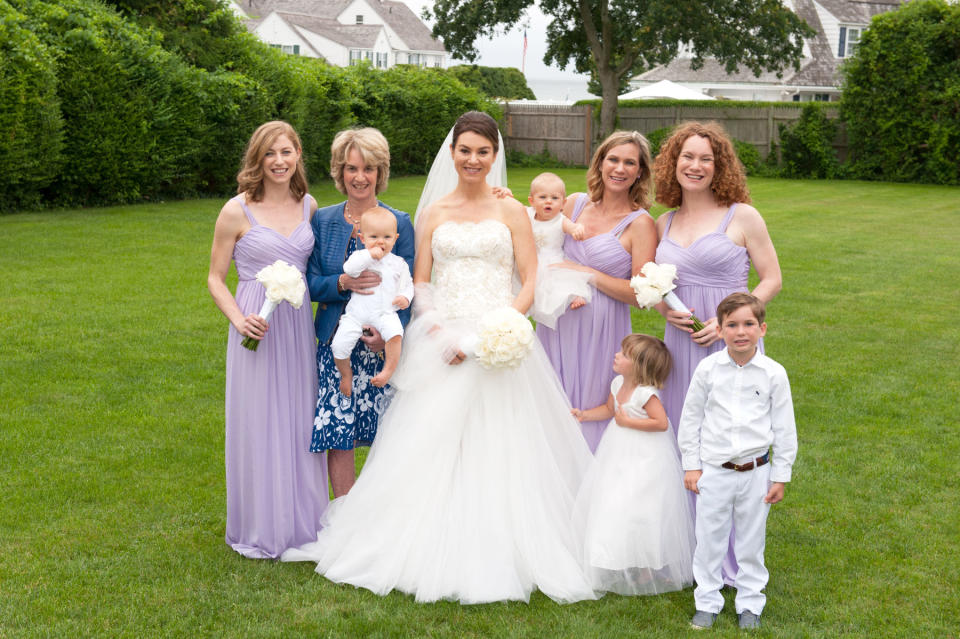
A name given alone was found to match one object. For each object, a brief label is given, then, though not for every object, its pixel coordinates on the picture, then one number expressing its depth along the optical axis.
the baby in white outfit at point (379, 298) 4.86
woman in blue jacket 5.05
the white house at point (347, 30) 63.44
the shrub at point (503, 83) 59.95
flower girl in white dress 4.76
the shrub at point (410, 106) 27.38
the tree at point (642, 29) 34.28
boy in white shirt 4.42
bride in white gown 4.73
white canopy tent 37.62
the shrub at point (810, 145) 31.34
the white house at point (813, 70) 47.38
